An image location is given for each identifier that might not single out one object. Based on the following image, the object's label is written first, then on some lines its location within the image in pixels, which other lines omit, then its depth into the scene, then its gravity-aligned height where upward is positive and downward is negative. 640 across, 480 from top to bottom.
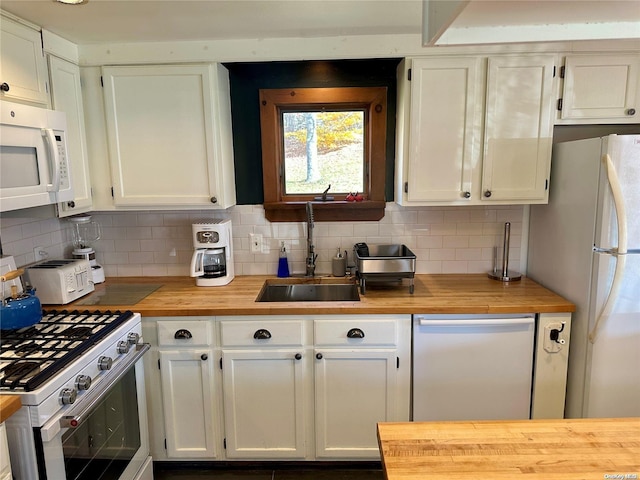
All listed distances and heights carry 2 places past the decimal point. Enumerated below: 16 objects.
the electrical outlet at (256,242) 2.70 -0.36
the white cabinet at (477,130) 2.20 +0.27
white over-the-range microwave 1.58 +0.12
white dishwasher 2.12 -0.93
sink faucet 2.53 -0.39
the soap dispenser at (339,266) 2.61 -0.50
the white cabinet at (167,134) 2.27 +0.28
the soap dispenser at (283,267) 2.64 -0.51
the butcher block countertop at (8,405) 1.29 -0.66
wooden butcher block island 1.00 -0.67
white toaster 2.11 -0.46
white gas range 1.40 -0.76
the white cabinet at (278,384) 2.13 -1.01
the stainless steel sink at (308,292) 2.55 -0.64
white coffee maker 2.41 -0.39
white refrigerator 1.85 -0.40
